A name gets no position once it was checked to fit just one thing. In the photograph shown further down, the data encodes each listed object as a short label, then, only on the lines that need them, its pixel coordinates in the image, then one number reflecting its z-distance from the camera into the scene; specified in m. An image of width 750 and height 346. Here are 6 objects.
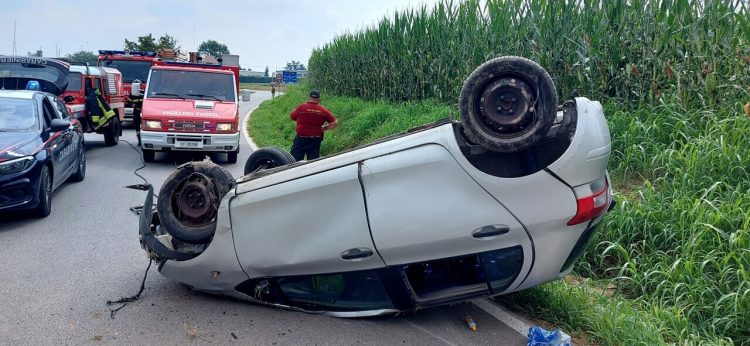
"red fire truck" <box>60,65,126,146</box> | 13.94
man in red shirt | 9.74
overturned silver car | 3.73
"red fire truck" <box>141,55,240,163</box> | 11.70
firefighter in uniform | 14.02
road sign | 53.69
